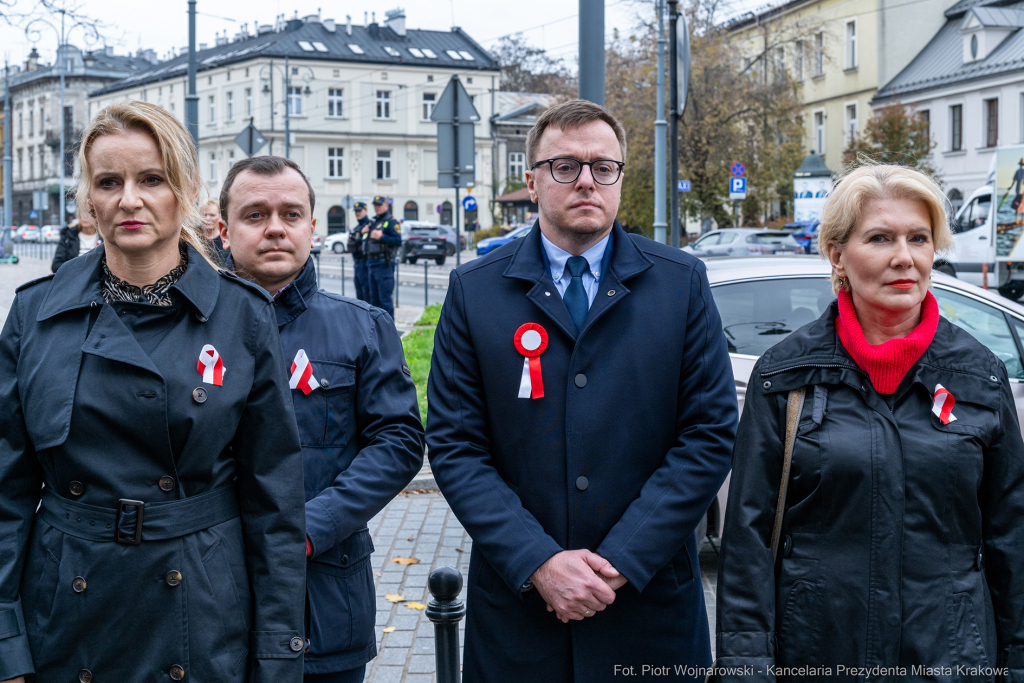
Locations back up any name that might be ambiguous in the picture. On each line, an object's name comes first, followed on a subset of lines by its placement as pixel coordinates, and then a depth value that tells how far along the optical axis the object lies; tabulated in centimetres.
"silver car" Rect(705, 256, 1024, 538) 548
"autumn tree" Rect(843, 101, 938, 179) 4113
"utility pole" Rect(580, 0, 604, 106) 675
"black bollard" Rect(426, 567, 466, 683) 340
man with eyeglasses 284
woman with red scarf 248
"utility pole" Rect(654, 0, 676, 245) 1521
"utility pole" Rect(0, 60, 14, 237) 3658
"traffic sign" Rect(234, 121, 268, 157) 1664
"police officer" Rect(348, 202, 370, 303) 1678
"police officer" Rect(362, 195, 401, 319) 1622
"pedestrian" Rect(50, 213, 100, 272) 1152
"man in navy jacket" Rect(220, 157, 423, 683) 285
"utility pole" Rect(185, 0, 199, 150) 1727
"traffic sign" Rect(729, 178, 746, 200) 2594
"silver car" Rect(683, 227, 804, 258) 2991
